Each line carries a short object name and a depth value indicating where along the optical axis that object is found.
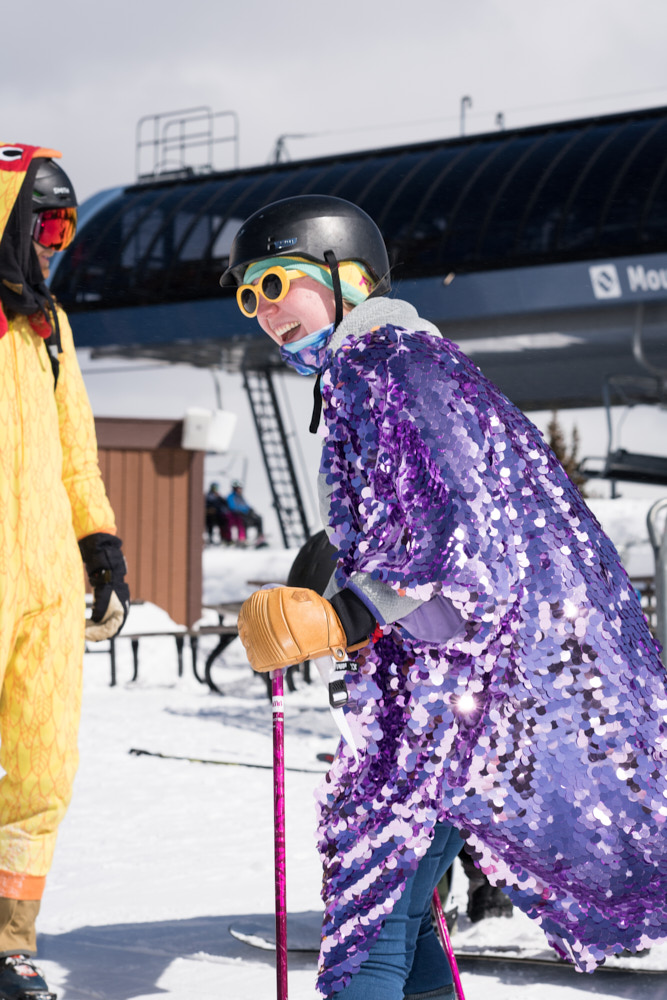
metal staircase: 19.95
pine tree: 38.56
